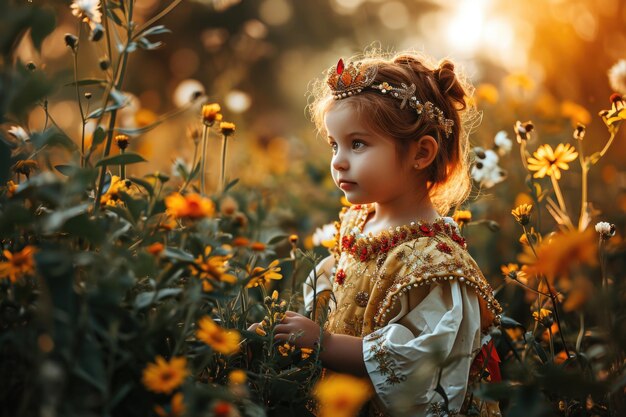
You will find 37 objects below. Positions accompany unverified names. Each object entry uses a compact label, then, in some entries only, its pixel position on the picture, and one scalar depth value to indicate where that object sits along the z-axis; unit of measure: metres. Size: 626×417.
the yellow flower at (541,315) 1.55
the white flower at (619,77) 1.85
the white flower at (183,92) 2.95
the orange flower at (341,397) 0.94
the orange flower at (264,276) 1.33
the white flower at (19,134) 1.29
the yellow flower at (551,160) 1.58
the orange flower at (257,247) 1.24
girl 1.40
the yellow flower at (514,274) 1.50
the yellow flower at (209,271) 1.07
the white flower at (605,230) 1.47
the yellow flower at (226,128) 1.50
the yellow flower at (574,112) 2.64
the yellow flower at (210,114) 1.42
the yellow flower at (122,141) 1.44
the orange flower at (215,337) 1.01
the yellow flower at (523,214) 1.50
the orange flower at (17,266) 1.01
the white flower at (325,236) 1.85
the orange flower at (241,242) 1.14
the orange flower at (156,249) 1.05
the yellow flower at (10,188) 1.14
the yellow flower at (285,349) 1.35
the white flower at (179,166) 1.34
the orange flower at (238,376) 1.02
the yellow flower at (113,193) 1.33
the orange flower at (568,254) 0.89
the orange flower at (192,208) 1.04
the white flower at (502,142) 2.01
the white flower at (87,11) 1.26
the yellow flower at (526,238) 1.49
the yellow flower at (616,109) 1.51
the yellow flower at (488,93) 2.61
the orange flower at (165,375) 0.92
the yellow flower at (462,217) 1.71
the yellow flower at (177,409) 0.89
